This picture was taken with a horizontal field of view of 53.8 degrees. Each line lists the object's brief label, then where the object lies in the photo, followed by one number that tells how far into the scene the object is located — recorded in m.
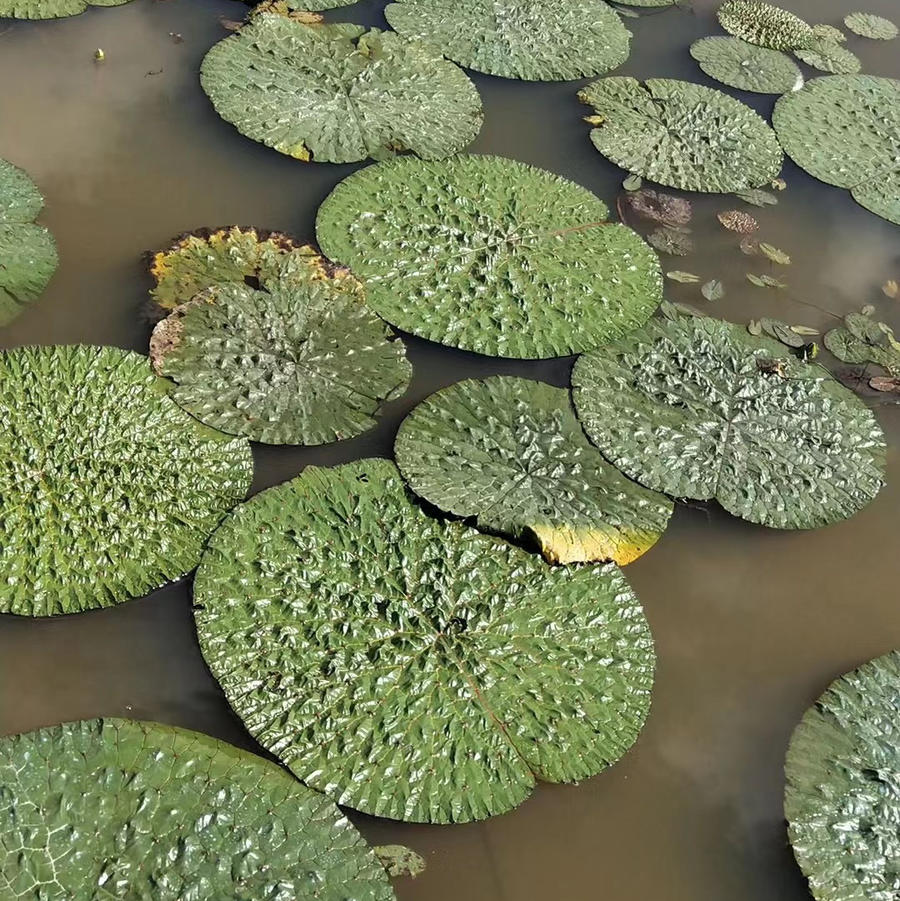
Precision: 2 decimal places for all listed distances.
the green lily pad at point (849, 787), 2.41
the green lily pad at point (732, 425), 3.23
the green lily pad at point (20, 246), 3.37
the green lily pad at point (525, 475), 2.96
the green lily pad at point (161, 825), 2.06
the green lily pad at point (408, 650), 2.44
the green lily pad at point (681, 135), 4.47
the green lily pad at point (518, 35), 4.83
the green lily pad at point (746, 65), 5.17
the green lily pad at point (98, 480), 2.65
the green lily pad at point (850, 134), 4.62
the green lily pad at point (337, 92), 4.16
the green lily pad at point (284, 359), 3.12
